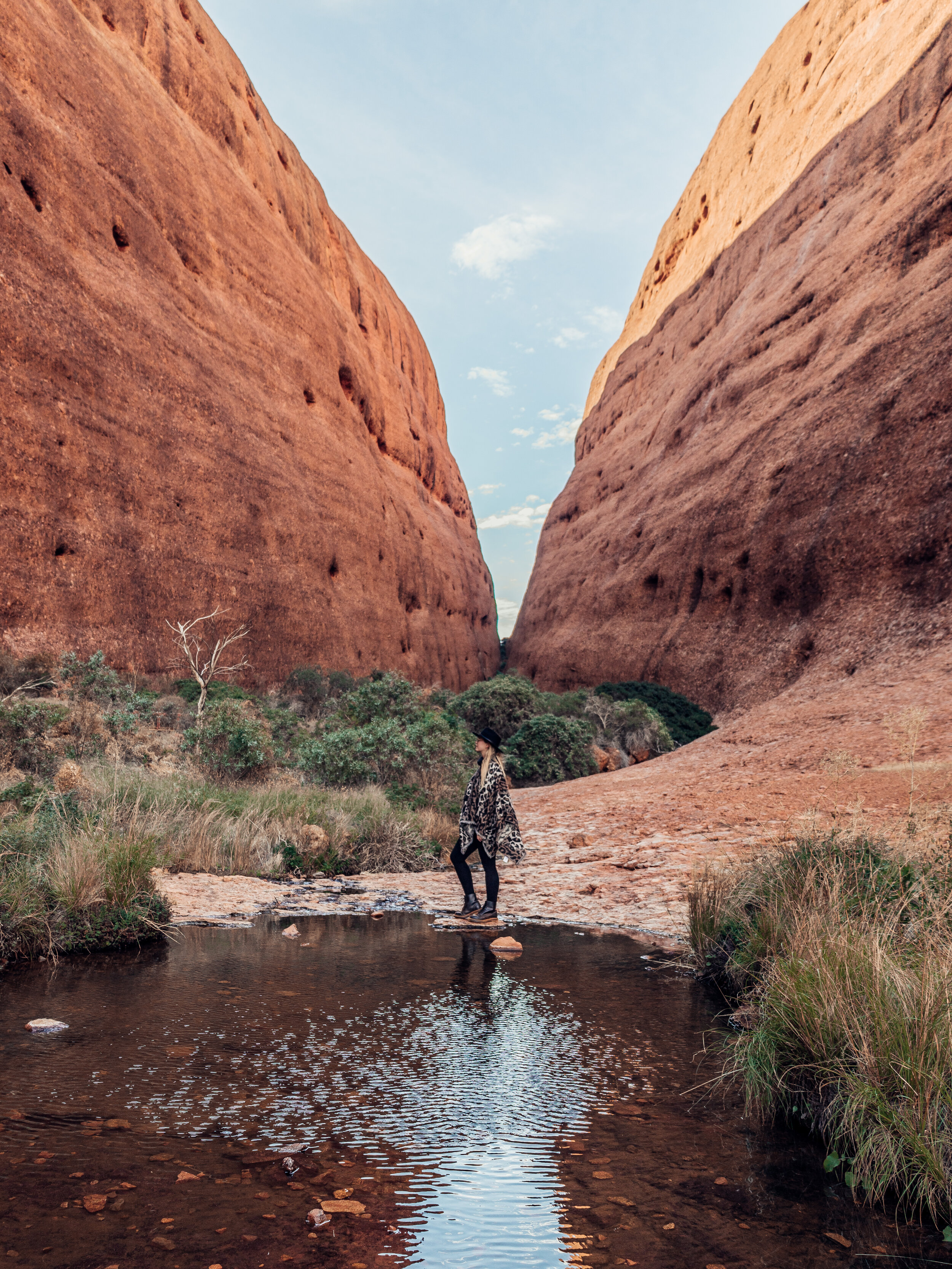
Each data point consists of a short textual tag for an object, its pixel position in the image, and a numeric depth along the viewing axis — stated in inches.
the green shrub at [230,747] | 428.1
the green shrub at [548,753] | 637.3
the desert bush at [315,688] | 817.5
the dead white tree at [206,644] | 696.4
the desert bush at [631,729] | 731.4
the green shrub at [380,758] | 439.5
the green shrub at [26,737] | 374.3
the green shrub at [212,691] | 661.3
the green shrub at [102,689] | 522.3
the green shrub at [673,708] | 771.4
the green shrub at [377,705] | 627.5
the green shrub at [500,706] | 775.7
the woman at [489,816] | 247.1
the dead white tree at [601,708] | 786.2
